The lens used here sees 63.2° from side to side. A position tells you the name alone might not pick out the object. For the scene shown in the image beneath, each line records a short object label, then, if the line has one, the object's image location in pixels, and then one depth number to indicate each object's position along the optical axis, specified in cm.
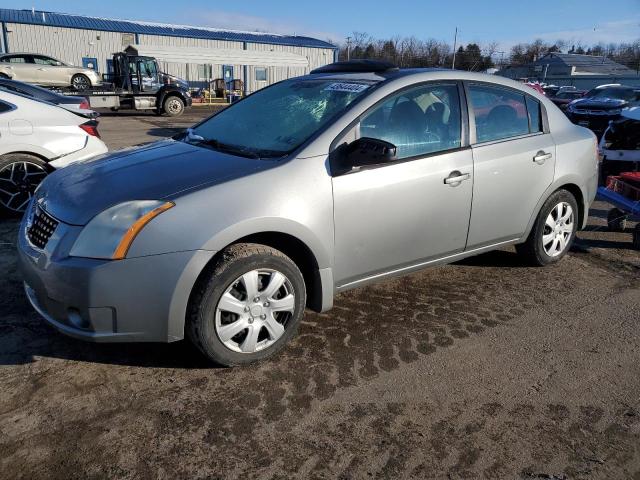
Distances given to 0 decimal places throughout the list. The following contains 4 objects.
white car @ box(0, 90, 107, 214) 548
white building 3212
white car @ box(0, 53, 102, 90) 2225
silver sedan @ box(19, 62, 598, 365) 267
